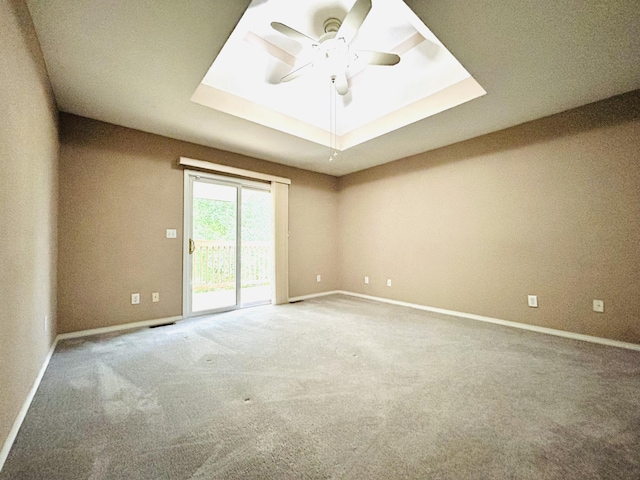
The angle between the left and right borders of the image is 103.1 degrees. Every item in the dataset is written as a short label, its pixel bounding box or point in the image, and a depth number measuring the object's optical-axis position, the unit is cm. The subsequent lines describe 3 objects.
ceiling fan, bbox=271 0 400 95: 188
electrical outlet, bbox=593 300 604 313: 252
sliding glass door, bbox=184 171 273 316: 355
